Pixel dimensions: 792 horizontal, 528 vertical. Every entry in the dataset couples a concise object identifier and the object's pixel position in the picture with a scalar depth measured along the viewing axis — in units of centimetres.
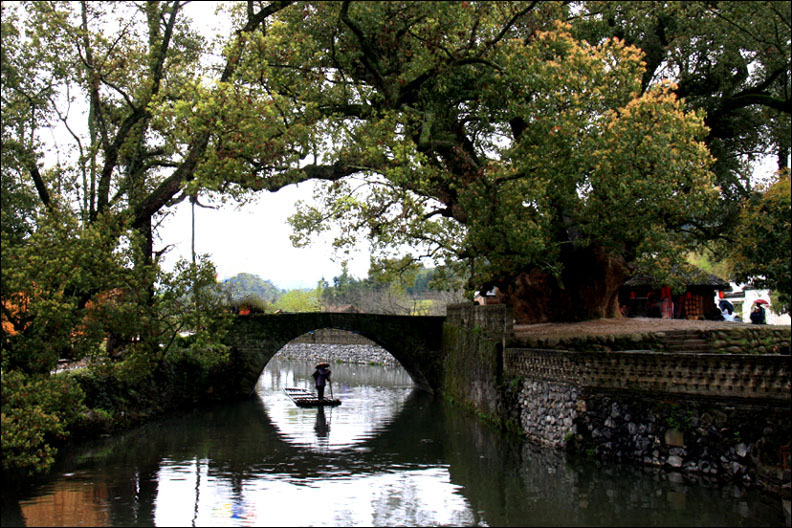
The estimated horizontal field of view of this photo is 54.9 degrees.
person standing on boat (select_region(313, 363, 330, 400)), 2983
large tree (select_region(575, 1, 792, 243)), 2494
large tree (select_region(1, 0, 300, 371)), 1627
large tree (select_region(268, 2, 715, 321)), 2061
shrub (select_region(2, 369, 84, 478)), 1384
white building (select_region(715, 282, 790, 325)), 4746
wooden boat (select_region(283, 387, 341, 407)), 2927
